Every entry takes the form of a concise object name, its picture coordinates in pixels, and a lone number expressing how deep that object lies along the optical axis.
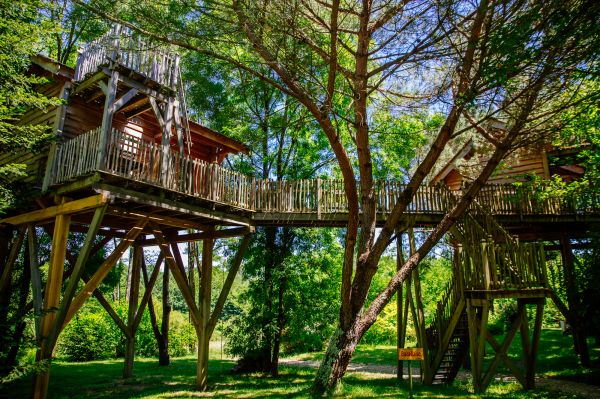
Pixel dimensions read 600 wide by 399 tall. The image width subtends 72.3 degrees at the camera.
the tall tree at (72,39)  16.77
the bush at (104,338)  19.95
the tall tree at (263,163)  14.33
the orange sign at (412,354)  7.24
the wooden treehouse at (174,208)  8.71
